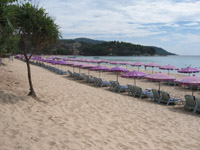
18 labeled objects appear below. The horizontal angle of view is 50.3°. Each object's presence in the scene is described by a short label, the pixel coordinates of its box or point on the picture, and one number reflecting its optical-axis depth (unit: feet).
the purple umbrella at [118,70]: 48.29
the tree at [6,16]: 21.15
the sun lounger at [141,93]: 34.06
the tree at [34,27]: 25.38
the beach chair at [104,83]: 45.65
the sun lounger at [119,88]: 39.17
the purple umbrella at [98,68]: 57.31
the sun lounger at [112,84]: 40.87
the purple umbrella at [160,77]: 32.86
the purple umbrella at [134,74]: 38.50
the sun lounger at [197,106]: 25.41
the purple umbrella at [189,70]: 59.21
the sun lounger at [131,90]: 35.65
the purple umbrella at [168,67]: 68.02
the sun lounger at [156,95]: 31.48
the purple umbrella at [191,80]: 28.87
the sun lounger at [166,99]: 29.71
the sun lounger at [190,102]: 26.12
